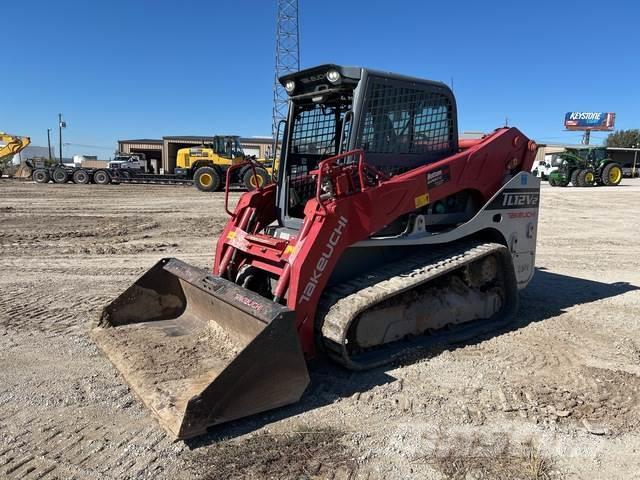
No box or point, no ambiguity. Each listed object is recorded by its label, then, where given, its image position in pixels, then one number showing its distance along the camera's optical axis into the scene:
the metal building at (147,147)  63.19
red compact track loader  3.55
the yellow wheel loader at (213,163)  23.27
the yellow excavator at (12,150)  33.56
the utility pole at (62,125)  59.22
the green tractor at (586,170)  27.61
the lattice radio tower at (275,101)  48.71
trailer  28.88
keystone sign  81.31
